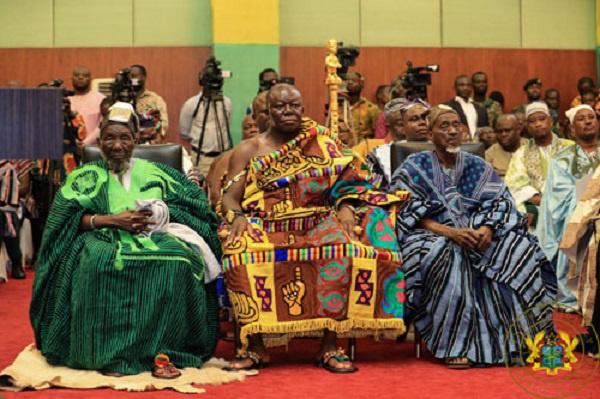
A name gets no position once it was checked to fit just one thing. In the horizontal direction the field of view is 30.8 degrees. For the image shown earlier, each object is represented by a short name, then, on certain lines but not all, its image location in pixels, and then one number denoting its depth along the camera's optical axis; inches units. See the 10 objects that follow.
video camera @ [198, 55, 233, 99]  382.9
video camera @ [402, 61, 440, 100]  312.7
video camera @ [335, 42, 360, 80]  307.4
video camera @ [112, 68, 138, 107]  339.9
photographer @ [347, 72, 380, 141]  425.1
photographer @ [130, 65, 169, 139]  412.2
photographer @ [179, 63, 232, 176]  392.8
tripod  393.7
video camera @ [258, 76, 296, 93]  345.7
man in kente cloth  214.2
